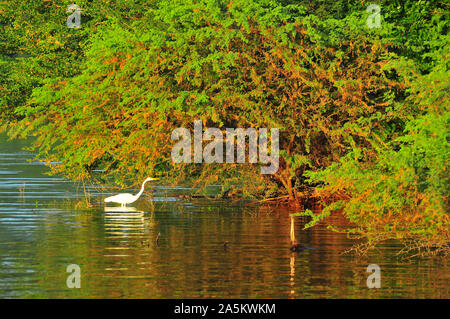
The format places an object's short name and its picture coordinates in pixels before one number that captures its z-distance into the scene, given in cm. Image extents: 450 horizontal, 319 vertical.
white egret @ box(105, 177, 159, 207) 3541
